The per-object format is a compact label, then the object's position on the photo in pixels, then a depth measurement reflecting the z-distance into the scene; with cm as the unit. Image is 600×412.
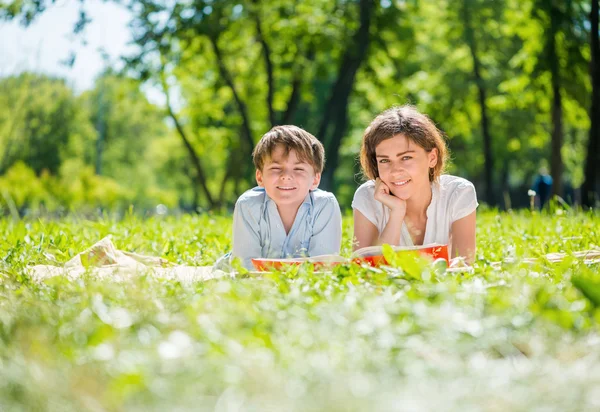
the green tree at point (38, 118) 1451
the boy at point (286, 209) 472
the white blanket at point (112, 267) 376
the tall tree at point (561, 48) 1544
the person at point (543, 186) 1873
